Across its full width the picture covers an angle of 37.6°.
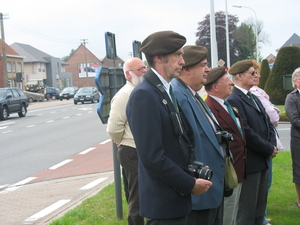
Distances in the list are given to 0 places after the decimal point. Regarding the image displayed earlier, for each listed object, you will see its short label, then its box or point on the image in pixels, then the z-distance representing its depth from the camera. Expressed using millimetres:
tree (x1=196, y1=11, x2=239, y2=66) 66625
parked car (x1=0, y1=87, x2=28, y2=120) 26422
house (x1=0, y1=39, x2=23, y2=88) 71288
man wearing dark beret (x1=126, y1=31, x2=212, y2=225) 2602
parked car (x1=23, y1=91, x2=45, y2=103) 59562
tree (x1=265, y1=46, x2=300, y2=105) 23516
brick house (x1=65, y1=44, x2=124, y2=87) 110438
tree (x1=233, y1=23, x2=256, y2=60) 64312
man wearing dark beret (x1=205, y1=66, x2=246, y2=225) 4129
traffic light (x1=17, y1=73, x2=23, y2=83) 47712
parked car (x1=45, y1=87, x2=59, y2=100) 63688
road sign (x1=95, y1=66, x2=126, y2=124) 5309
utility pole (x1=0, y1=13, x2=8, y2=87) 45562
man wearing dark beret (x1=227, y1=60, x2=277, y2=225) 4480
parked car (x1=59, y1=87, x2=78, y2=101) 62325
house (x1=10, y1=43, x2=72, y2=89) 92062
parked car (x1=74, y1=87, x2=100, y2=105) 45000
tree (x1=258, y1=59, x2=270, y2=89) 29859
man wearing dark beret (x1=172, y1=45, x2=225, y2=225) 3164
